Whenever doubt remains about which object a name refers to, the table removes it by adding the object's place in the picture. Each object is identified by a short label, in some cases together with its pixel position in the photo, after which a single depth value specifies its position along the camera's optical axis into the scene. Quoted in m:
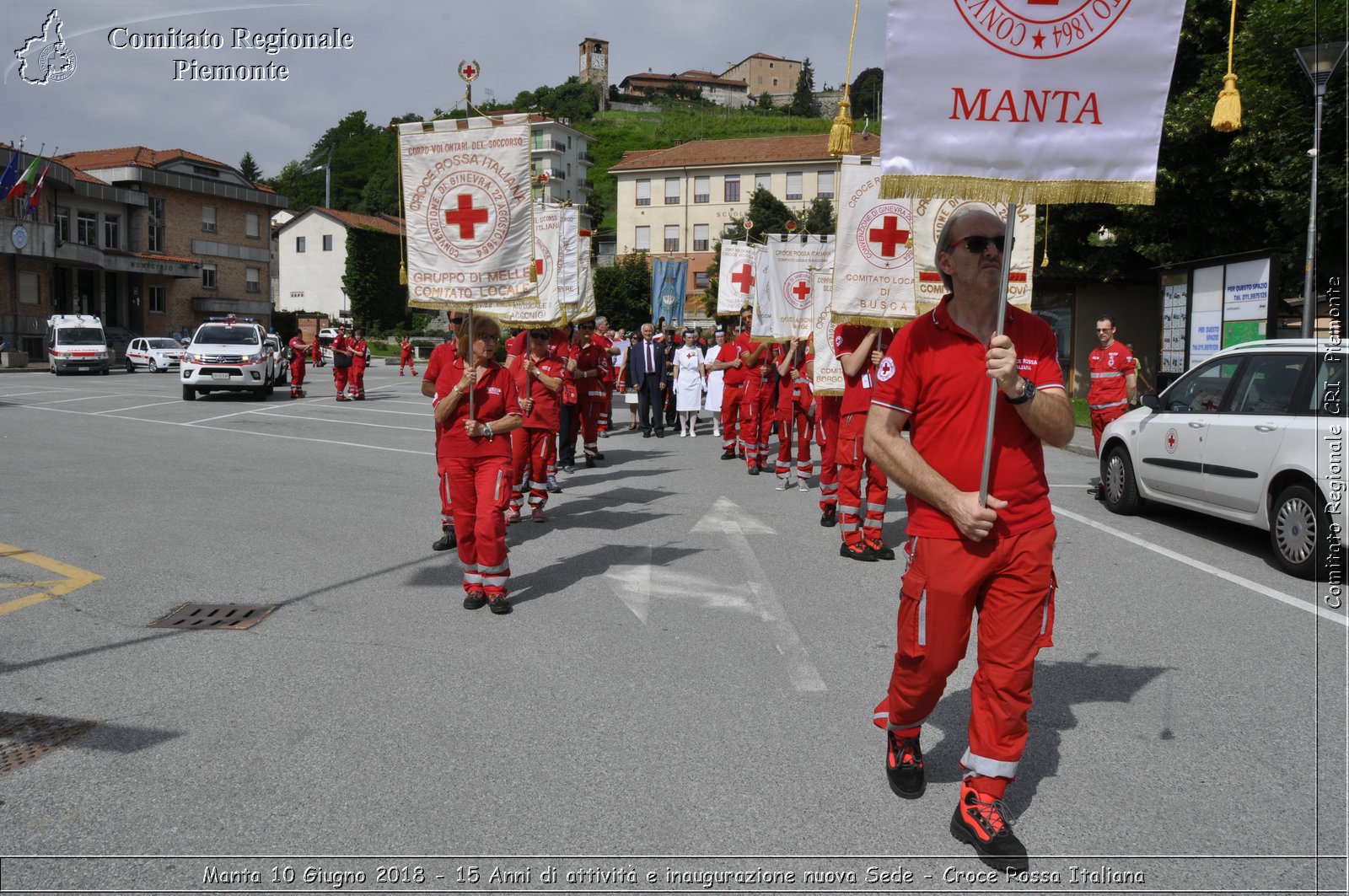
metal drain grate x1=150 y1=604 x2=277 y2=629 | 6.29
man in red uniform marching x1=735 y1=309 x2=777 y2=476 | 14.42
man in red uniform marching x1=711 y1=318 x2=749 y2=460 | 16.52
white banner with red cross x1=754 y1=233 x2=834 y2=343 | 13.51
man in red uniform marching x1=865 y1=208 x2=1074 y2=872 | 3.64
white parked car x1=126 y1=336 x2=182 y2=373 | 44.09
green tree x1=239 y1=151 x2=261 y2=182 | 130.25
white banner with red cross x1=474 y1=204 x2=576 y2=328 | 11.97
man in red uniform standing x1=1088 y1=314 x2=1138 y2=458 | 12.24
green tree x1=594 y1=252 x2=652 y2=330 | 71.94
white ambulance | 38.59
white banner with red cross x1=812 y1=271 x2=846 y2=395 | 9.64
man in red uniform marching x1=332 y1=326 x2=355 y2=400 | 25.88
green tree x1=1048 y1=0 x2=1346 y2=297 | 17.27
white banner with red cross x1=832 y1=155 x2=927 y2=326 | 8.73
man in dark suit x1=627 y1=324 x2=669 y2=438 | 19.72
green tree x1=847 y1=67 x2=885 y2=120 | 120.38
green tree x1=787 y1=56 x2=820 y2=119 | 145.38
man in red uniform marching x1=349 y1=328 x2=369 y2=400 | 26.20
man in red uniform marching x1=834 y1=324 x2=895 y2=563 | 8.39
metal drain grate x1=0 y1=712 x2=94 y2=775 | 4.26
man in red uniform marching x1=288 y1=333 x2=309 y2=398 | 27.22
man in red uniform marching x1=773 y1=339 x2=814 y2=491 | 13.37
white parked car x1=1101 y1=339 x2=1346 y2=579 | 7.82
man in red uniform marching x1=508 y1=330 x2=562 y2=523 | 9.98
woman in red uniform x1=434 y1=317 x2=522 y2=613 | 6.75
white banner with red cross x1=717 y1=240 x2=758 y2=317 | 19.11
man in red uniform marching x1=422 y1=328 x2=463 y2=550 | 7.75
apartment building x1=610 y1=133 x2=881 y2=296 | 79.50
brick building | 56.19
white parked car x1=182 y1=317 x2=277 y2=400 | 25.31
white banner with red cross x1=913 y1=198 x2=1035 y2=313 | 8.19
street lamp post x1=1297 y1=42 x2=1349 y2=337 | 13.66
